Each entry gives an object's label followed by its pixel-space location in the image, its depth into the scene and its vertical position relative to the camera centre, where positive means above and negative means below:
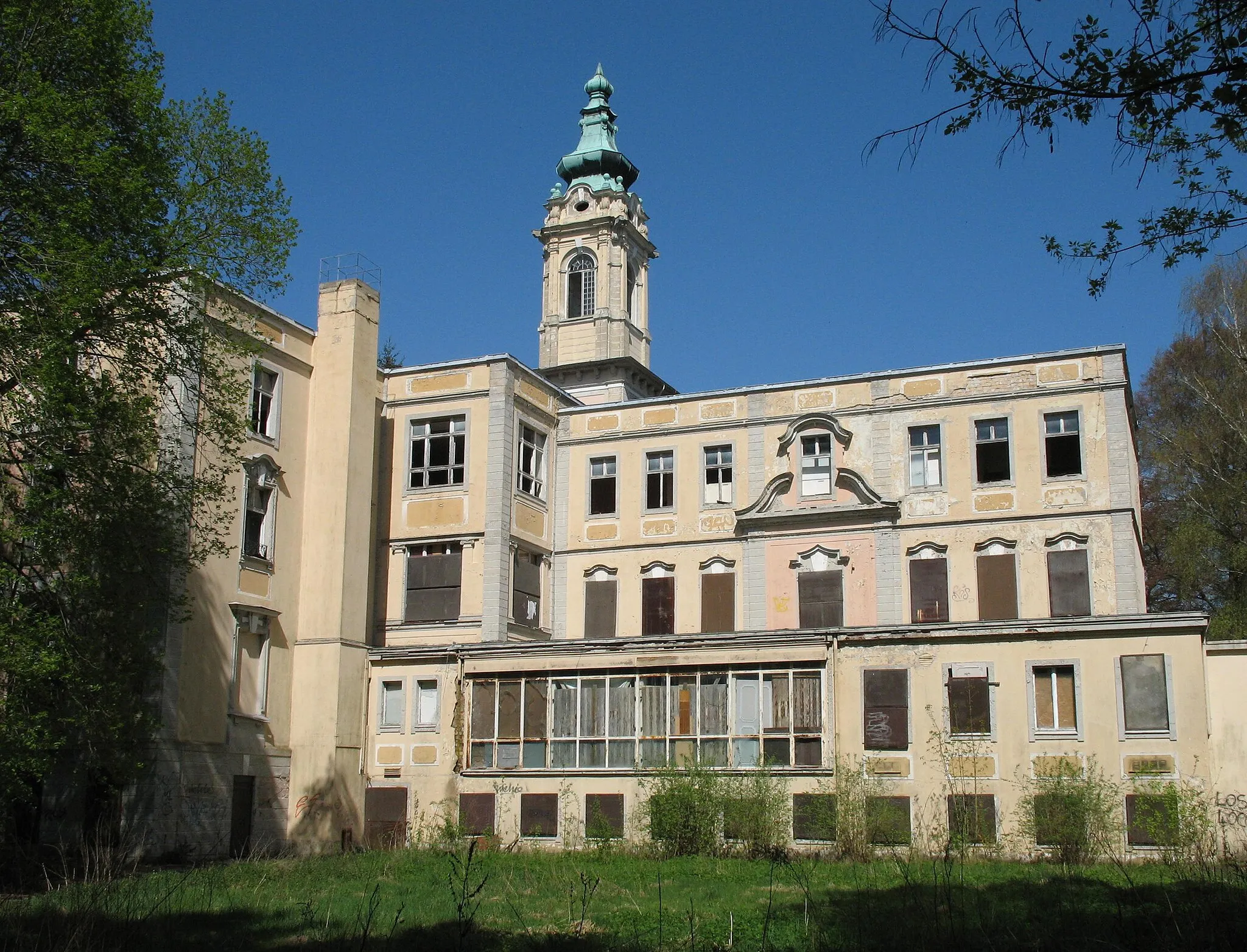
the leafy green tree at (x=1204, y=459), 41.25 +9.73
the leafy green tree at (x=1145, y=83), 9.20 +4.69
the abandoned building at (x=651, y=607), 29.48 +4.01
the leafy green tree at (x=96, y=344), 21.78 +7.09
